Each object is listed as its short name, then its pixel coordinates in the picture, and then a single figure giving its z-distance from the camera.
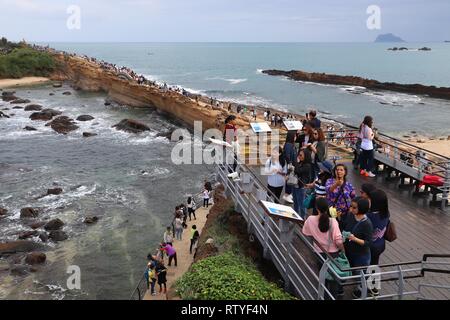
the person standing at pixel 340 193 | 7.86
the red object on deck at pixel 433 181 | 11.48
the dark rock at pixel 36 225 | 20.25
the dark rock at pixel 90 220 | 20.89
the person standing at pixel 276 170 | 9.88
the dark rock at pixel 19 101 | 58.38
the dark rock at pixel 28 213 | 21.52
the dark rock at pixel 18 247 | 18.06
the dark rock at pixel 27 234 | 19.17
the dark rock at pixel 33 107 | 53.26
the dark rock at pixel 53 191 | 24.97
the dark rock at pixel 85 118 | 48.50
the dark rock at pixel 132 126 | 43.23
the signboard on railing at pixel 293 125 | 14.09
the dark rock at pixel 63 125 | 42.66
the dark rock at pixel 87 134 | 40.62
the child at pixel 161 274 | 12.73
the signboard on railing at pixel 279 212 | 7.09
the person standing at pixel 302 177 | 9.08
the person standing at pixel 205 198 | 20.02
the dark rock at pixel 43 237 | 18.99
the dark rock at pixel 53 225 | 19.98
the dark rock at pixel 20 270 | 16.41
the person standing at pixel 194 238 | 15.37
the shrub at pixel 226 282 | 7.14
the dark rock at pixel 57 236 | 19.16
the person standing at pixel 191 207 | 18.85
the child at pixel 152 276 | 12.91
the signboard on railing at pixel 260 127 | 12.56
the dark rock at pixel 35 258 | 17.03
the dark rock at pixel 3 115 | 49.31
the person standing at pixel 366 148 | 12.54
